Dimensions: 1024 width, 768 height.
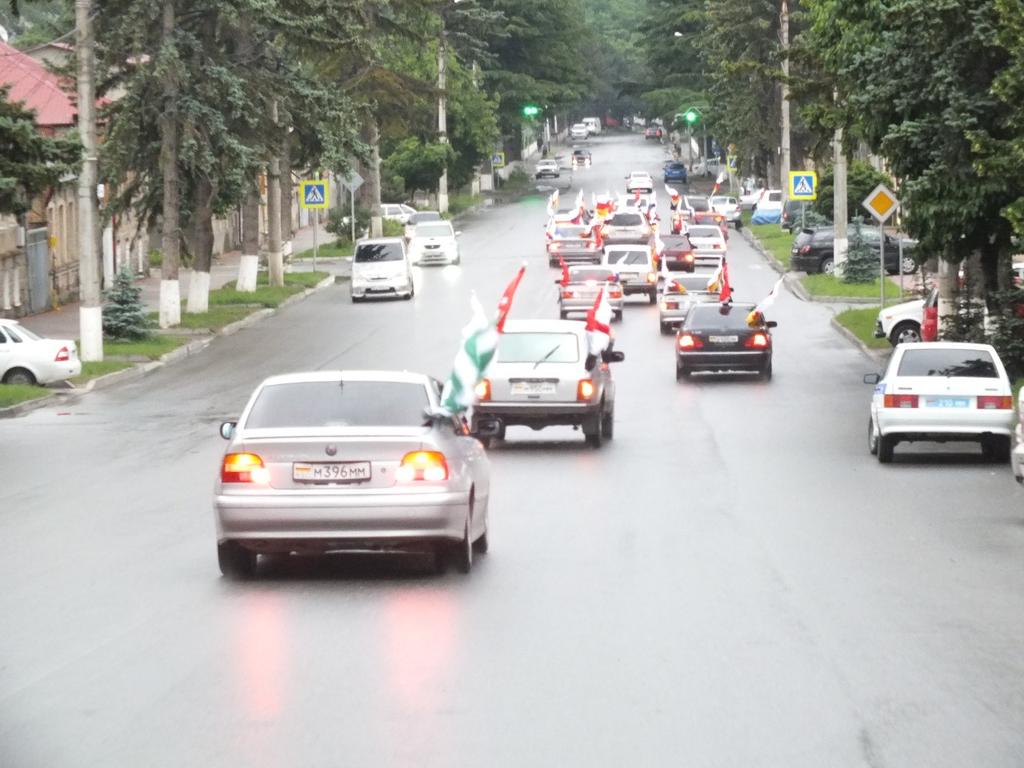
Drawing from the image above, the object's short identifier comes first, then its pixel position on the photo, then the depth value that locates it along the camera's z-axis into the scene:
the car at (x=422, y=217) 92.59
